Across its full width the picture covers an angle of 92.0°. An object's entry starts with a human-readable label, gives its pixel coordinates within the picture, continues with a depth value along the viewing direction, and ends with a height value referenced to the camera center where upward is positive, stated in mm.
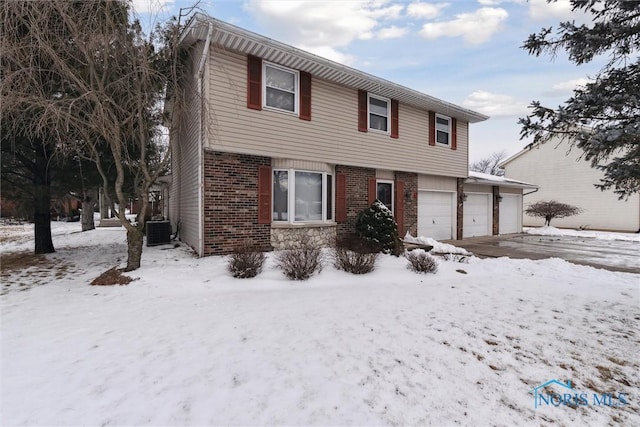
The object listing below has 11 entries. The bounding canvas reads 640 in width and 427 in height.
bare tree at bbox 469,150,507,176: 51781 +8762
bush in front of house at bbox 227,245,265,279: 6160 -1044
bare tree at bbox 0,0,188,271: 5562 +2821
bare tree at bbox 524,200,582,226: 18344 +157
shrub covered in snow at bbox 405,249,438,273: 6832 -1156
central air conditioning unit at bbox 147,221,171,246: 10328 -696
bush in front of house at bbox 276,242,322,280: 6148 -1013
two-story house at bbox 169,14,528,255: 7746 +2067
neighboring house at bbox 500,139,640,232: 18984 +1485
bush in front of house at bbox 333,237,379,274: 6637 -1037
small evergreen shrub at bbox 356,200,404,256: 8734 -508
